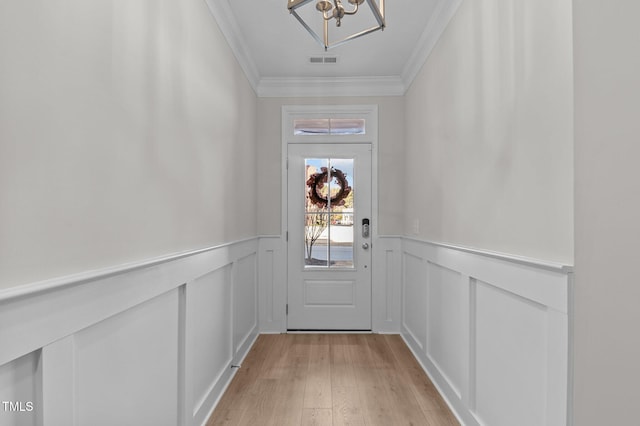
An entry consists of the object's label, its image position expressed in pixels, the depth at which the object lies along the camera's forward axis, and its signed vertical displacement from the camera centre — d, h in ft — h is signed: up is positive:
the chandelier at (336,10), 5.51 +3.12
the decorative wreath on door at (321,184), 13.26 +0.98
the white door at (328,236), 13.20 -0.81
